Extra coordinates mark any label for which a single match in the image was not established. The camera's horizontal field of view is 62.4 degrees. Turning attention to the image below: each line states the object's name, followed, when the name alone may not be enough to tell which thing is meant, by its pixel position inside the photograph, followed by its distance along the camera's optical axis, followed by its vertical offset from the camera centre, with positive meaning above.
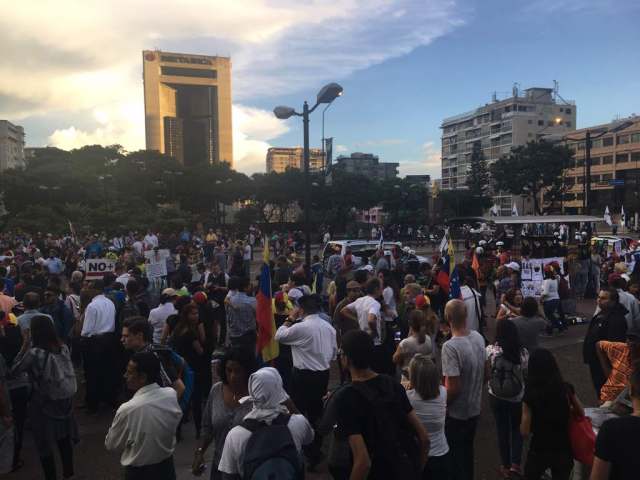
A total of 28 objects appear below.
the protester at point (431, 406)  3.80 -1.44
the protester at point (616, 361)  4.77 -1.50
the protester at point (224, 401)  3.56 -1.34
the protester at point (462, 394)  4.46 -1.59
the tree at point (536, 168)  53.62 +3.94
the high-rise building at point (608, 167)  79.38 +6.06
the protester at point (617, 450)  2.76 -1.29
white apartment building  100.94 +16.20
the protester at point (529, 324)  5.68 -1.28
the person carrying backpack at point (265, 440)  2.90 -1.32
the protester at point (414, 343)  5.32 -1.38
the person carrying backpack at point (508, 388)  4.92 -1.71
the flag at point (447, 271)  9.59 -1.29
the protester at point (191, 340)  6.17 -1.54
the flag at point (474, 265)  12.53 -1.41
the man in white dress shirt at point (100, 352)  7.10 -1.98
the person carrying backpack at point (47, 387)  4.98 -1.70
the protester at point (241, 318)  7.40 -1.55
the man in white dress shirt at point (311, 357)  5.52 -1.57
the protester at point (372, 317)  6.66 -1.40
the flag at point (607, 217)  26.02 -0.60
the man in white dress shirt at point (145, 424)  3.46 -1.42
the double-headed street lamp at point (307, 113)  11.42 +2.17
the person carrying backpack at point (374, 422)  3.07 -1.28
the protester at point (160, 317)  7.04 -1.45
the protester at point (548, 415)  3.80 -1.52
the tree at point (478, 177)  69.52 +3.92
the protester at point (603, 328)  6.14 -1.44
